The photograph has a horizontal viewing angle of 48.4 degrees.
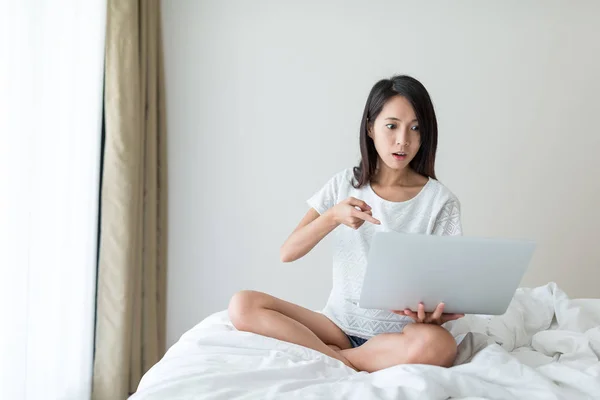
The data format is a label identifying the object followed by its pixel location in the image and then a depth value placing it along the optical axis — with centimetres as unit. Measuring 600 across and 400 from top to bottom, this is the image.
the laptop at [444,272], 142
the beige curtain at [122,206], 258
